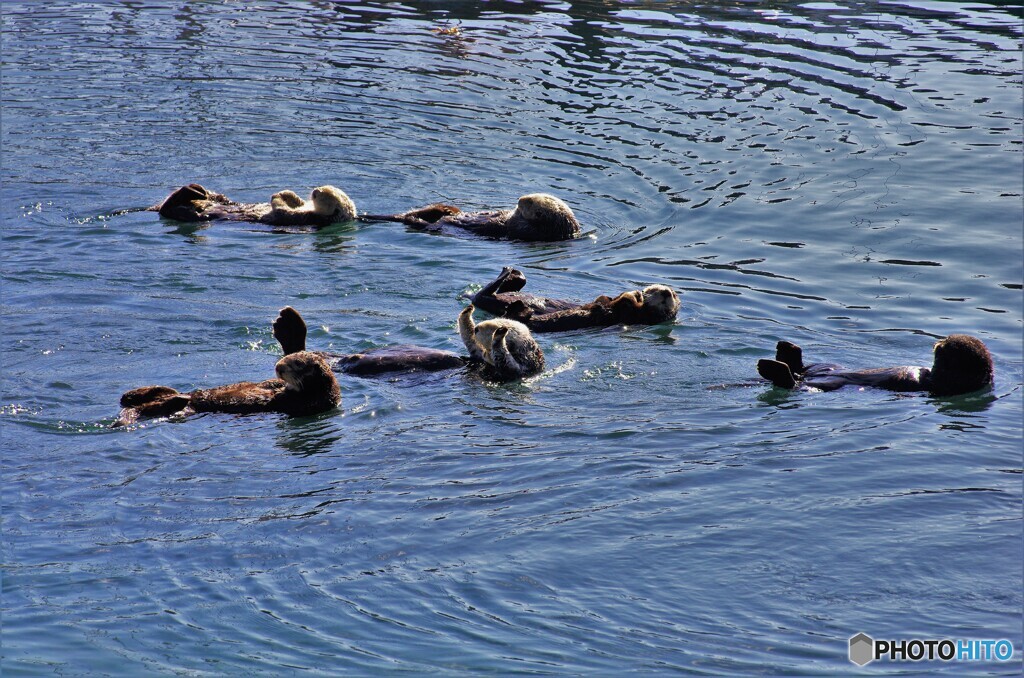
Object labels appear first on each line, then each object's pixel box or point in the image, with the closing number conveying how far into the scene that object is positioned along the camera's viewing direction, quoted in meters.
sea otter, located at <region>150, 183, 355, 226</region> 22.00
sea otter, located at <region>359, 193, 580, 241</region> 21.89
